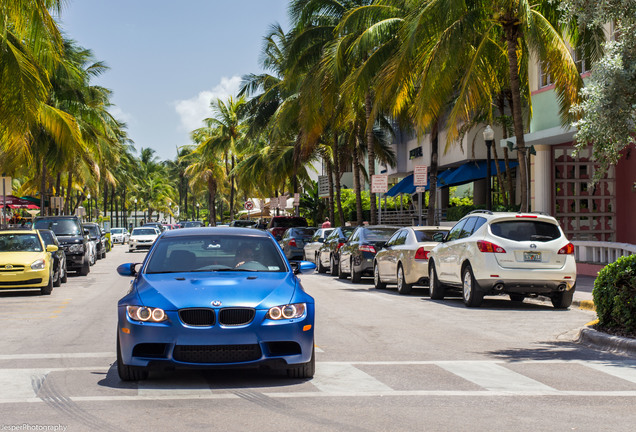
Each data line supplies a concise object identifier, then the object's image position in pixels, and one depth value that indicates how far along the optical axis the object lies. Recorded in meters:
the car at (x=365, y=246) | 22.98
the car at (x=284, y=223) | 39.69
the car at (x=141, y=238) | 50.72
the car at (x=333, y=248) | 26.62
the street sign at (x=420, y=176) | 26.73
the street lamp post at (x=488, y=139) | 27.02
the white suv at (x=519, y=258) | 15.59
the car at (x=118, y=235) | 73.81
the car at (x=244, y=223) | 45.62
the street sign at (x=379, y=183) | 30.06
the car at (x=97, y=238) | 40.69
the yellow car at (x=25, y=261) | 19.34
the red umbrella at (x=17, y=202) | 41.72
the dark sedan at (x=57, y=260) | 22.55
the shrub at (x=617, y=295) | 11.02
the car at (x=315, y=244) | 30.47
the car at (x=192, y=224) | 69.66
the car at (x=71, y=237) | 28.03
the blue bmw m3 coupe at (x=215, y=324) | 7.61
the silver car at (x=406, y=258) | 19.02
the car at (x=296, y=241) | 33.85
